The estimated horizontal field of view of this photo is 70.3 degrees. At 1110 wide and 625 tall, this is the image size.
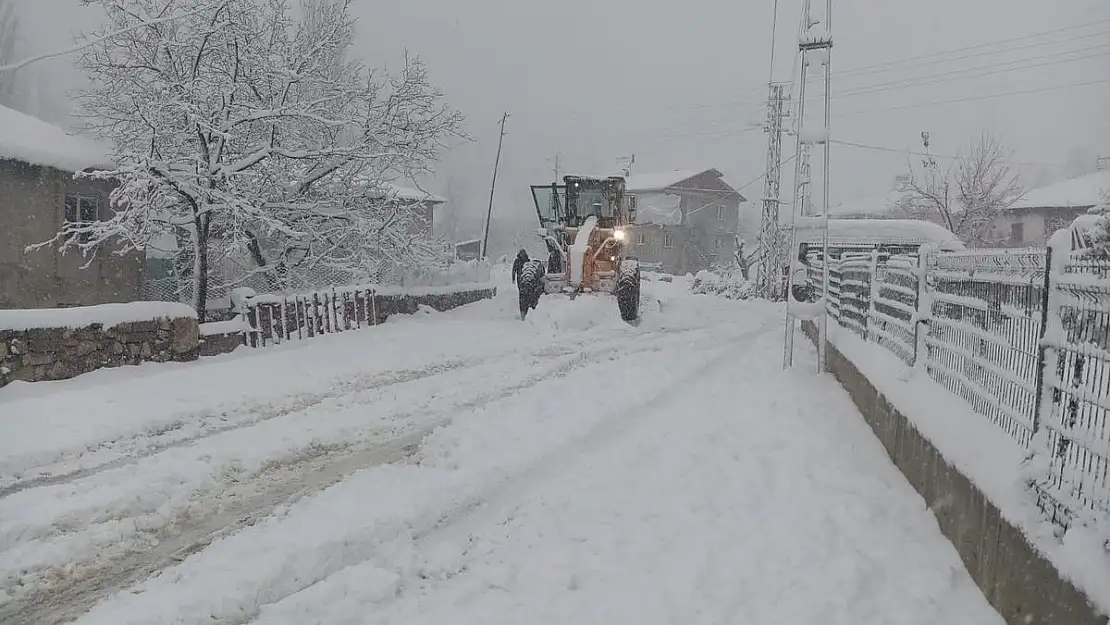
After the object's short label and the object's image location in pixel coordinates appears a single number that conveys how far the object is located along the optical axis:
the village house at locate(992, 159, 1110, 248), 41.50
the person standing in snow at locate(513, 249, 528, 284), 19.96
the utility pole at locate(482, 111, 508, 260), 46.62
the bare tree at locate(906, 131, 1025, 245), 32.00
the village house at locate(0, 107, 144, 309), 17.31
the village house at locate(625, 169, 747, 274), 58.94
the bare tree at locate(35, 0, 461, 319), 13.92
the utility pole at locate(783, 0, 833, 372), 9.70
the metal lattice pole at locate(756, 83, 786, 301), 31.84
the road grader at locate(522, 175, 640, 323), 16.92
